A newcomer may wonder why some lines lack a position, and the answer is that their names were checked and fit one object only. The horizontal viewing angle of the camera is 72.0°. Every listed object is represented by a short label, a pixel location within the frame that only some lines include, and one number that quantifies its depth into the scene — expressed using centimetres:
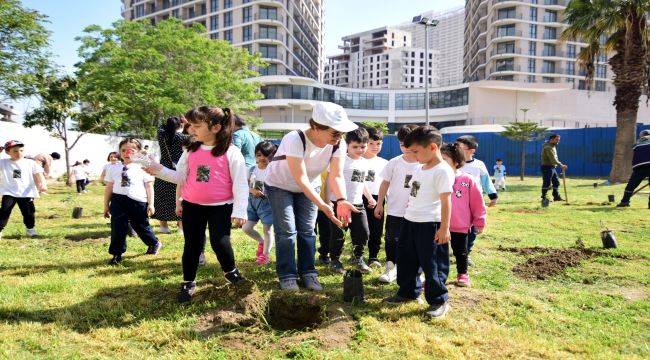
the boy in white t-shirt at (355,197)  506
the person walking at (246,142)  606
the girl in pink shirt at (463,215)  454
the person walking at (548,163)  1192
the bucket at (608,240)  627
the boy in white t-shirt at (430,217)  357
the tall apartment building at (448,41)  18238
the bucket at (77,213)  939
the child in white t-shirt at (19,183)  677
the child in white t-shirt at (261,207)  545
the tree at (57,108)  1930
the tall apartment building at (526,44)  6575
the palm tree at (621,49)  1803
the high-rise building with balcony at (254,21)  6100
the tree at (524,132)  3070
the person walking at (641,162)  1030
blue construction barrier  3072
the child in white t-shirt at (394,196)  466
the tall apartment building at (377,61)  13725
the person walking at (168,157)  581
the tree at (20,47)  1700
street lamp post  3109
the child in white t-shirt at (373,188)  537
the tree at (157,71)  2895
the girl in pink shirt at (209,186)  390
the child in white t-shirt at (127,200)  531
